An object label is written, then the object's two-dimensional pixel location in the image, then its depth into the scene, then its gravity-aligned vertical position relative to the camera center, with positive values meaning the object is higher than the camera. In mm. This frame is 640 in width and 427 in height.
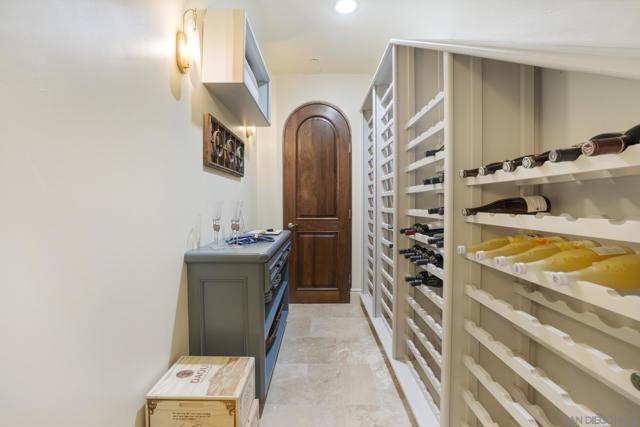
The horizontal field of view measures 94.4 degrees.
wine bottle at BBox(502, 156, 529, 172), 885 +132
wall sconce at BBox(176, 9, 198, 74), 1435 +837
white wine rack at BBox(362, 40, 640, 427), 703 -45
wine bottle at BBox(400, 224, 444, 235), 1533 -112
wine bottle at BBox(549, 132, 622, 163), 683 +125
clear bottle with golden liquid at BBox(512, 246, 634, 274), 738 -131
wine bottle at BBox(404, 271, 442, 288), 1523 -384
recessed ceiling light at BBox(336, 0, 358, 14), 2508 +1750
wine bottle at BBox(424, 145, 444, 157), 1444 +294
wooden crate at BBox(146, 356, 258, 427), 1117 -724
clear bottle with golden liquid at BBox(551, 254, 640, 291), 652 -149
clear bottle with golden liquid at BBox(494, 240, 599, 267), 831 -127
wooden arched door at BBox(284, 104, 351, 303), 3568 +95
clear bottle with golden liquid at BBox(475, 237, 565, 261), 911 -125
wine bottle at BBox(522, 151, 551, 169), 785 +130
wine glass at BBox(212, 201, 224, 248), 1745 -60
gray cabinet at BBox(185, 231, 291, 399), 1512 -483
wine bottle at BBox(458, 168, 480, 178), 1125 +140
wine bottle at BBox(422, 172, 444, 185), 1384 +139
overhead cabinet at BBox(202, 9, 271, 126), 1657 +907
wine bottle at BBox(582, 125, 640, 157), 585 +130
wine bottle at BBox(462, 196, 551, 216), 1012 +8
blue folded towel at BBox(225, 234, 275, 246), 1832 -198
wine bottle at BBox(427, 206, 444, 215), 1337 -12
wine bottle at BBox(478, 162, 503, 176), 995 +136
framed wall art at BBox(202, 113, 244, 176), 1798 +431
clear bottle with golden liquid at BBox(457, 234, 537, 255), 1028 -132
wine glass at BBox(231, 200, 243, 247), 2004 -83
